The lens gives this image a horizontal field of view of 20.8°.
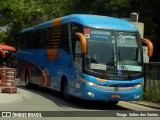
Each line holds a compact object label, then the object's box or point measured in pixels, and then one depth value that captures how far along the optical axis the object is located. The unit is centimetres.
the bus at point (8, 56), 3850
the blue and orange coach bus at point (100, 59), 1491
